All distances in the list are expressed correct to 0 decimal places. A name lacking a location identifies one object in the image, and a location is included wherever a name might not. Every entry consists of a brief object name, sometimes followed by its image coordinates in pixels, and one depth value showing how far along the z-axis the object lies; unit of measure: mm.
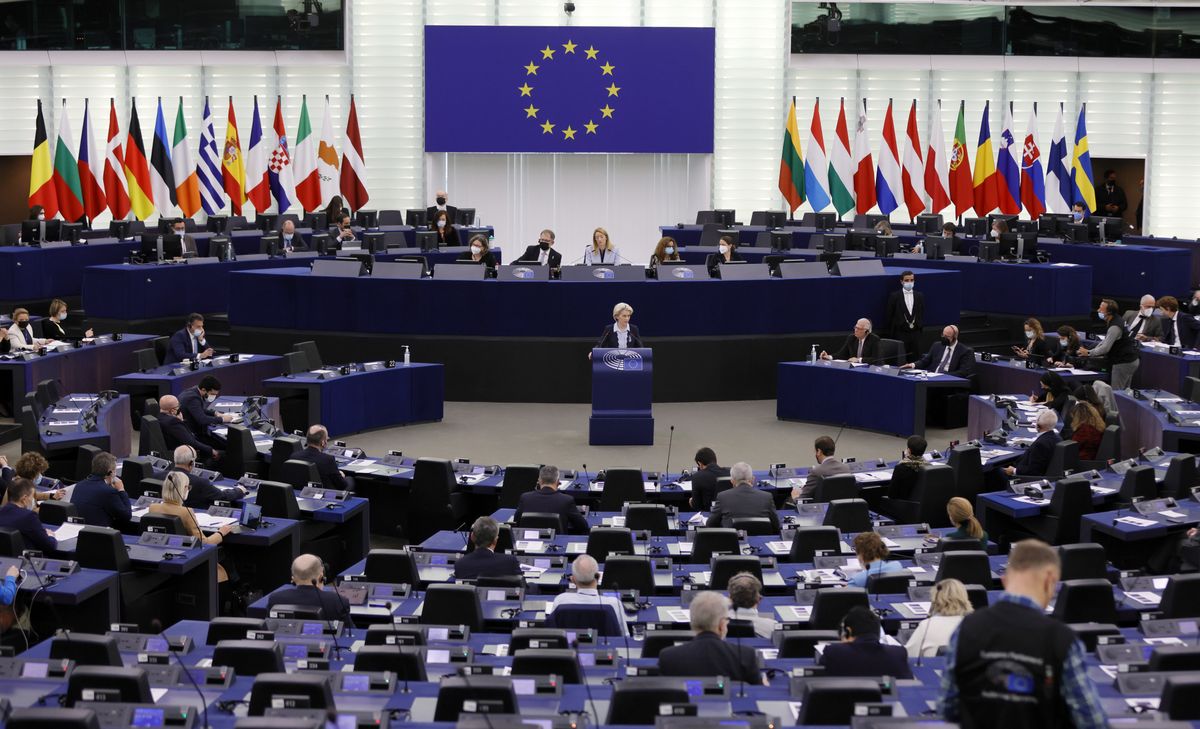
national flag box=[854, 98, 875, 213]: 29469
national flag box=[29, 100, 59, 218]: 27406
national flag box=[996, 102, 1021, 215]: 29625
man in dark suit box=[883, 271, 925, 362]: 21375
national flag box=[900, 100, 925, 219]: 29406
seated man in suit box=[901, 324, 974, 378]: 19234
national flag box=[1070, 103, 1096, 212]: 29938
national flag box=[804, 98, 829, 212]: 29516
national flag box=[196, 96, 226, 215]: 28641
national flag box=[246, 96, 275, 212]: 29188
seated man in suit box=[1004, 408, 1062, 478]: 14375
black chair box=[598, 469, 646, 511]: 13656
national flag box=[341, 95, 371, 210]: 30031
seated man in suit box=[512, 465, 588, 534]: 12336
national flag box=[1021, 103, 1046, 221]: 29766
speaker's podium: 18234
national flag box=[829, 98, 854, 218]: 29562
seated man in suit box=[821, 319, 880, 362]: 19781
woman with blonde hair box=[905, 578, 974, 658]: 8445
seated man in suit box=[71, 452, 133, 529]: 11945
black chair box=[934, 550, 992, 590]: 10289
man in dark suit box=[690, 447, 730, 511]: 13531
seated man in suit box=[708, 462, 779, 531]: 12328
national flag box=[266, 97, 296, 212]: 29453
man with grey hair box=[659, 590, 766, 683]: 7672
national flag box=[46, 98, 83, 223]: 27781
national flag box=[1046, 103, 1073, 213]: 29547
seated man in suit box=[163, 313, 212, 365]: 19297
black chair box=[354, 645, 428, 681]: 7922
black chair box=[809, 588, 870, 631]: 9250
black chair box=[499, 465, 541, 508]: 13859
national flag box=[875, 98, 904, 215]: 29547
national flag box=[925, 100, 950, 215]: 29406
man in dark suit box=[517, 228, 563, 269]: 22562
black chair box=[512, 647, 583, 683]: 7820
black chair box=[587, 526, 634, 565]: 11133
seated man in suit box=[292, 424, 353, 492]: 13906
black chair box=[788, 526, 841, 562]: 11117
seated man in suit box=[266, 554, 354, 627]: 9492
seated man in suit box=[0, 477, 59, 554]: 10961
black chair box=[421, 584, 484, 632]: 9438
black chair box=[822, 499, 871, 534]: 12289
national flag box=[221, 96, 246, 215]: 29359
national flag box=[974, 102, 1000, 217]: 29359
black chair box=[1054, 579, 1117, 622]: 9500
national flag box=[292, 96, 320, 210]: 29500
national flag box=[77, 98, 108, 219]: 28109
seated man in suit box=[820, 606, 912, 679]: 7727
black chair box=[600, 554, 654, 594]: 10219
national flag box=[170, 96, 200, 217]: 28469
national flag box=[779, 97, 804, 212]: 29875
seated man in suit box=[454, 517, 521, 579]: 10383
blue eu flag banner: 32000
